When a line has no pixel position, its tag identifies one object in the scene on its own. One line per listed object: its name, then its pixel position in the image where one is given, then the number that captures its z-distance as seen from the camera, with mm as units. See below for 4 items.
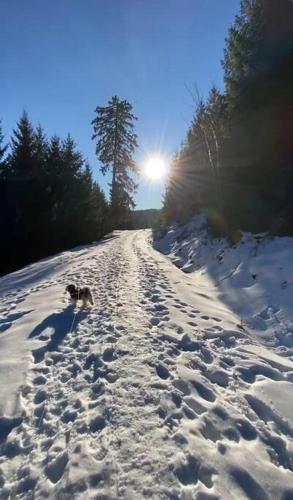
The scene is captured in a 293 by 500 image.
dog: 7012
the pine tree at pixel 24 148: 24047
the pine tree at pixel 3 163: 20141
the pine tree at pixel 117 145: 36531
